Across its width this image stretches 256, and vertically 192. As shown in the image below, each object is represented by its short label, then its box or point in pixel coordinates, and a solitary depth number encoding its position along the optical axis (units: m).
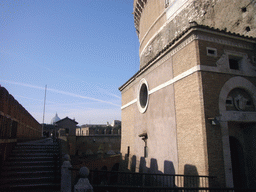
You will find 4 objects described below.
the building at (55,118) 110.97
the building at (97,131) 35.97
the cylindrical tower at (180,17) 11.09
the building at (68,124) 39.94
